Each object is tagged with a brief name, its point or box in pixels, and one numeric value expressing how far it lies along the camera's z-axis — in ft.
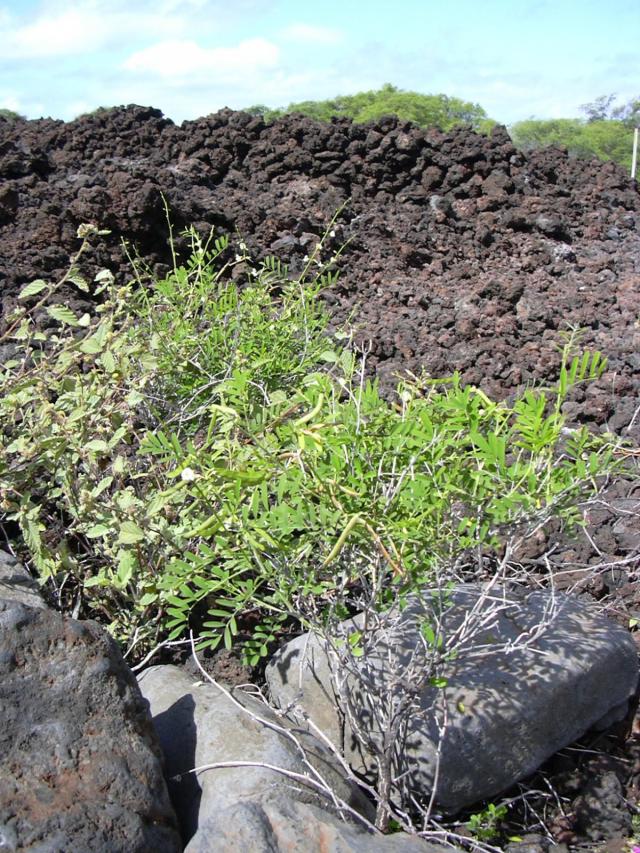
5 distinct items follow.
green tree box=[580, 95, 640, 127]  101.09
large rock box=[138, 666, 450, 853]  6.32
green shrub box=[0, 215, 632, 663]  6.95
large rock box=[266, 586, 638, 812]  7.80
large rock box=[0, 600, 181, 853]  6.00
